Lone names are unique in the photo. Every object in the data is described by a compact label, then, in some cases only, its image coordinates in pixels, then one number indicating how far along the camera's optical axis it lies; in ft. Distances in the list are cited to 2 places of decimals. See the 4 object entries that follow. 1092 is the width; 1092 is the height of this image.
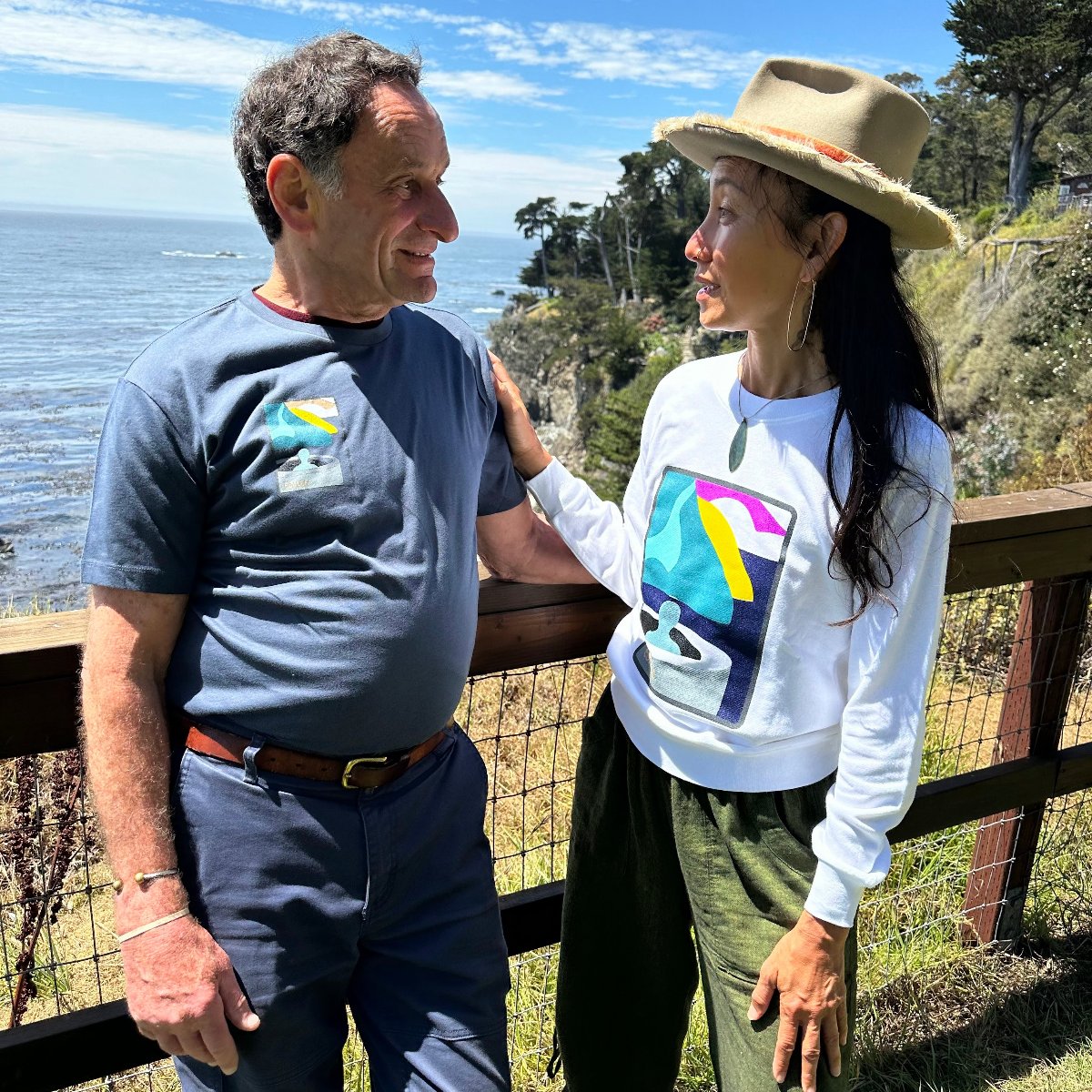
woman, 4.61
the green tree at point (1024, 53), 120.88
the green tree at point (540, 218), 295.89
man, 4.27
